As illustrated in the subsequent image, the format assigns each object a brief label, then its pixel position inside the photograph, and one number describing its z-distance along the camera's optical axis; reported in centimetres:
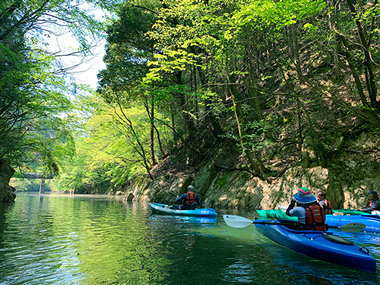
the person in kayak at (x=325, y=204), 711
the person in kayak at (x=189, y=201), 1056
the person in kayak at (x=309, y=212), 504
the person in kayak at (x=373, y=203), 729
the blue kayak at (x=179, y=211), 949
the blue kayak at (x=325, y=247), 375
